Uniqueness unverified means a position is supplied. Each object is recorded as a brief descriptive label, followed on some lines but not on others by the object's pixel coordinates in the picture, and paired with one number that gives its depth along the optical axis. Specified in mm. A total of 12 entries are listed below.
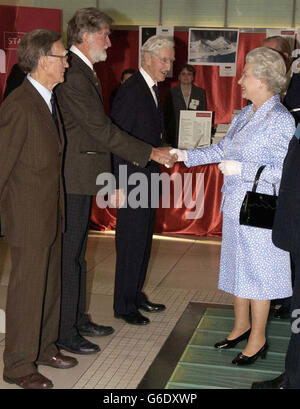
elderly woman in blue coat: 2941
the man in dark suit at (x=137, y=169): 3688
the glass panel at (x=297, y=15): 7246
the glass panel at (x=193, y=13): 7473
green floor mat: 2922
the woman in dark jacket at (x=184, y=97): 6914
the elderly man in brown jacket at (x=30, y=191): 2602
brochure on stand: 5828
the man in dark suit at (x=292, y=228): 2420
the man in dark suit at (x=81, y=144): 3168
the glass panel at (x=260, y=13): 7301
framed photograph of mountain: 7324
